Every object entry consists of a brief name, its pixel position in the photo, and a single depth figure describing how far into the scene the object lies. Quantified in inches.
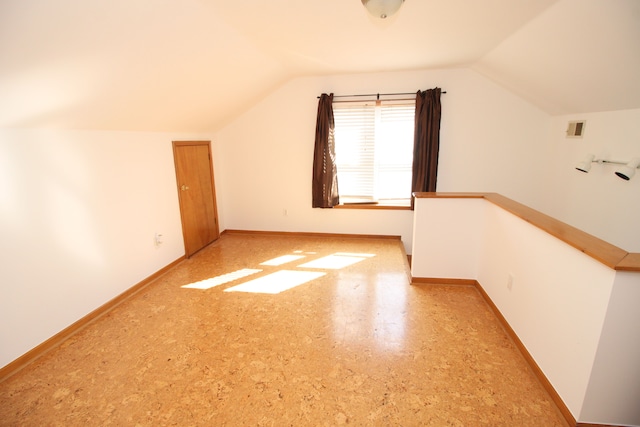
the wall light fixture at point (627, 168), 92.0
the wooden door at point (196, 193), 152.9
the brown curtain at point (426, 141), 157.3
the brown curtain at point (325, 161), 168.1
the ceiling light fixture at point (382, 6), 68.4
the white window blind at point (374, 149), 168.6
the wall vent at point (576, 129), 125.4
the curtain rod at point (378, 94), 161.4
